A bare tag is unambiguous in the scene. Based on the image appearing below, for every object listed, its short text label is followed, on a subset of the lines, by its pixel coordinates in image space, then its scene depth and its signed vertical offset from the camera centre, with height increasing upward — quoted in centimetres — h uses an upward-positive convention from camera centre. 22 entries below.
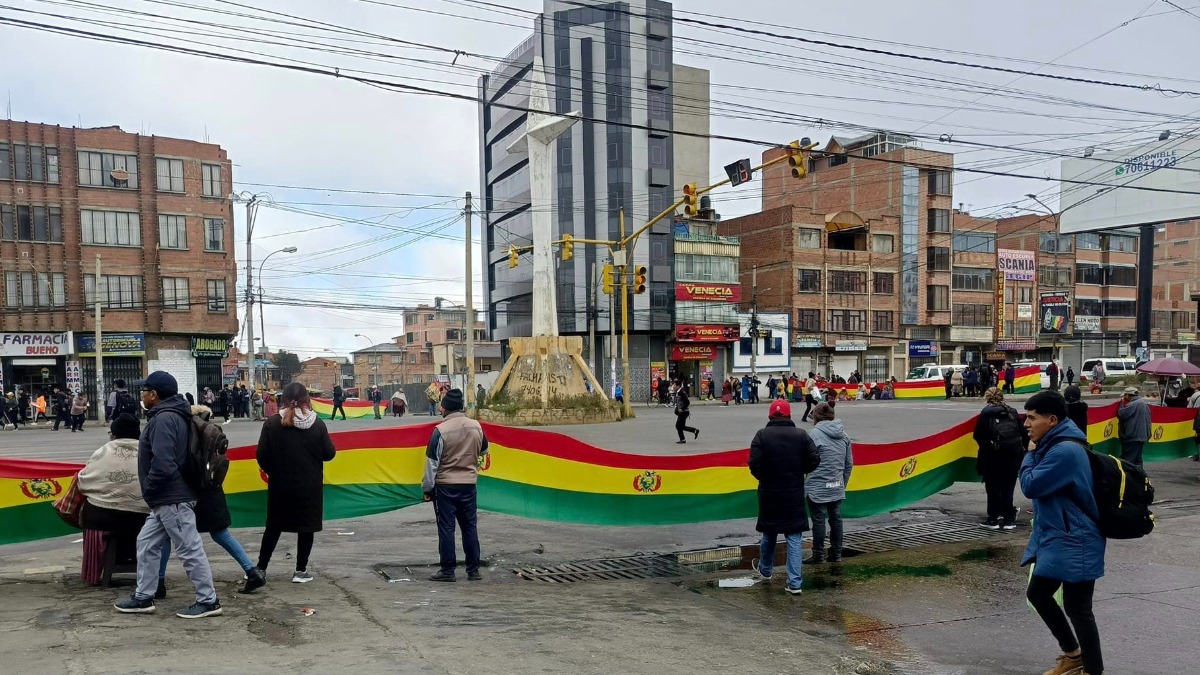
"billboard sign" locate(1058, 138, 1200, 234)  3770 +574
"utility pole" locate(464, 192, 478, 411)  3045 -100
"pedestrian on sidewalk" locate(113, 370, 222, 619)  583 -137
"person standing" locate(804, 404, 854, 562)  834 -166
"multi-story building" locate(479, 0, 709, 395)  5575 +1054
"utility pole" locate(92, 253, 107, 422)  3797 -300
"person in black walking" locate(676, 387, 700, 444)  2144 -253
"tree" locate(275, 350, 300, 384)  9488 -569
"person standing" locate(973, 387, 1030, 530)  1017 -176
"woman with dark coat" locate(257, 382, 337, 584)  692 -126
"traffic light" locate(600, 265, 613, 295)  2956 +124
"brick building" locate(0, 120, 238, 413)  4175 +327
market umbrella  1800 -130
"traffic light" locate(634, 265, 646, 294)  2837 +117
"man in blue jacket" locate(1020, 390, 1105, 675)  483 -131
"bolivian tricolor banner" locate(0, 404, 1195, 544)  732 -178
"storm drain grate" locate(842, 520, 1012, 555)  941 -267
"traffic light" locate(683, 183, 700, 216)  1928 +263
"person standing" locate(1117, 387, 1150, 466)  1287 -181
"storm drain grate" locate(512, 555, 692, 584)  803 -254
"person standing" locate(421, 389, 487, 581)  745 -145
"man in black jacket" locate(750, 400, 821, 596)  743 -146
